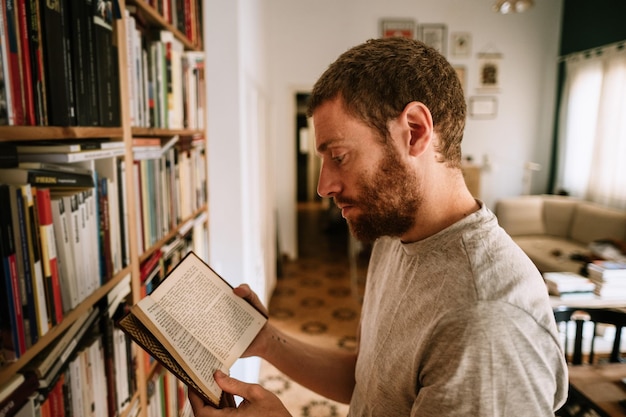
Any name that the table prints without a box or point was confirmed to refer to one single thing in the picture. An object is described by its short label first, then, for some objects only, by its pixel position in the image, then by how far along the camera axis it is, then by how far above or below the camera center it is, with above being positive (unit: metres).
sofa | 3.81 -0.84
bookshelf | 0.77 -0.08
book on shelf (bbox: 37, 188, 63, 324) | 0.72 -0.20
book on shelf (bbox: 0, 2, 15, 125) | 0.63 +0.09
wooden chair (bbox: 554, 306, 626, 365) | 1.62 -0.69
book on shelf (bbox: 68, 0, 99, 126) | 0.82 +0.16
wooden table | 1.35 -0.83
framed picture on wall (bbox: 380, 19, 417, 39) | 5.09 +1.39
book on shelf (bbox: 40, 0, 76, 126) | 0.73 +0.13
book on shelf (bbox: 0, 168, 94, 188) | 0.69 -0.07
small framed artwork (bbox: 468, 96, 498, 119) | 5.33 +0.46
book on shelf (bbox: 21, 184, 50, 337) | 0.67 -0.20
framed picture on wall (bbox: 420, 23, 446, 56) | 5.14 +1.32
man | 0.58 -0.19
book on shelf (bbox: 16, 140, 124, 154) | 0.81 -0.02
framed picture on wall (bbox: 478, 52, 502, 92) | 5.24 +0.90
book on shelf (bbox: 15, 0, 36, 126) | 0.67 +0.12
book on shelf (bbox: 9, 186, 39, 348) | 0.65 -0.20
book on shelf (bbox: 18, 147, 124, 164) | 0.81 -0.04
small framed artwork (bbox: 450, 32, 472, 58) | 5.19 +1.21
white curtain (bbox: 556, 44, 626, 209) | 4.24 +0.18
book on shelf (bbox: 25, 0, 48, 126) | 0.70 +0.13
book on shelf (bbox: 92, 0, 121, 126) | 0.91 +0.17
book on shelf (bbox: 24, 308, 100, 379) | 0.75 -0.40
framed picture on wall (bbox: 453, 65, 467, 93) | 5.24 +0.89
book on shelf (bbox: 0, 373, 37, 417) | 0.63 -0.39
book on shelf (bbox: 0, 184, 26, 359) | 0.62 -0.23
